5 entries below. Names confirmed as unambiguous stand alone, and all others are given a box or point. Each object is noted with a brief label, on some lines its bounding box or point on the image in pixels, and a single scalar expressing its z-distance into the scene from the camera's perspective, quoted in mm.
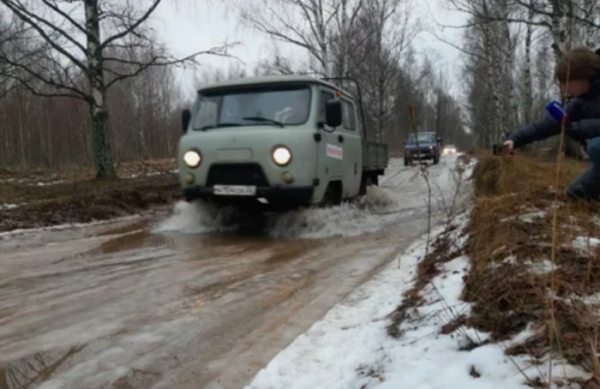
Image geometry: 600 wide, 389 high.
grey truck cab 6363
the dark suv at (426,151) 26923
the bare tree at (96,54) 13117
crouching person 3785
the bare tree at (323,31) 21609
